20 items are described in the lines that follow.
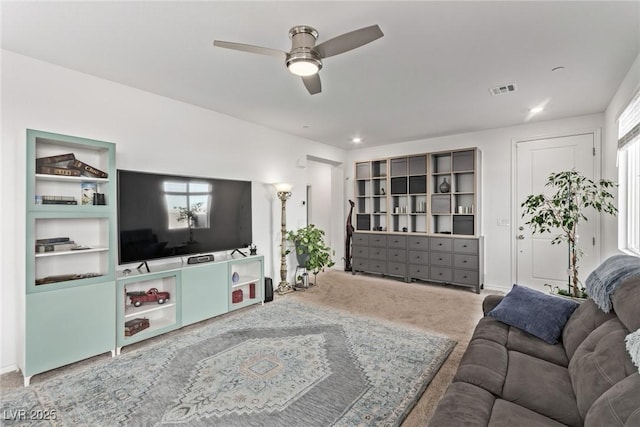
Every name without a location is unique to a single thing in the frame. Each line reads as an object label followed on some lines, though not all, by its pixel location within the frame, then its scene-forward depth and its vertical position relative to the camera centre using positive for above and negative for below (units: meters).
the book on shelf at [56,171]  2.44 +0.37
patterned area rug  1.91 -1.25
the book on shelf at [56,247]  2.46 -0.26
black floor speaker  4.26 -1.07
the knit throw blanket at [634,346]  1.16 -0.54
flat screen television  3.04 -0.01
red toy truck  3.06 -0.85
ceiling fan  1.78 +1.04
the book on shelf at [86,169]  2.62 +0.41
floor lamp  4.64 -0.44
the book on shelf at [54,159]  2.46 +0.47
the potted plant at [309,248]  4.94 -0.56
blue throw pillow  2.00 -0.71
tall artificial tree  3.26 +0.09
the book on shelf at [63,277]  2.44 -0.53
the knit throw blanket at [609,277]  1.68 -0.38
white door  4.17 -0.09
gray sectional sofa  1.14 -0.83
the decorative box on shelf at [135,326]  2.87 -1.08
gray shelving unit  4.87 -0.10
